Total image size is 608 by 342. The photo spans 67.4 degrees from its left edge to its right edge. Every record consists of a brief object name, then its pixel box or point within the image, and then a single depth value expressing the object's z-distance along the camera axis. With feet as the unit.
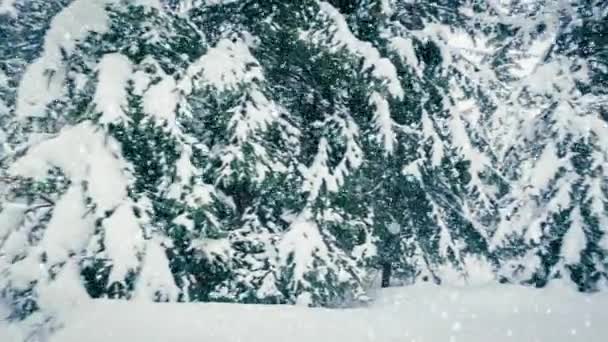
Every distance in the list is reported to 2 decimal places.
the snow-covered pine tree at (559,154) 28.07
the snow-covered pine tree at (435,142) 26.50
